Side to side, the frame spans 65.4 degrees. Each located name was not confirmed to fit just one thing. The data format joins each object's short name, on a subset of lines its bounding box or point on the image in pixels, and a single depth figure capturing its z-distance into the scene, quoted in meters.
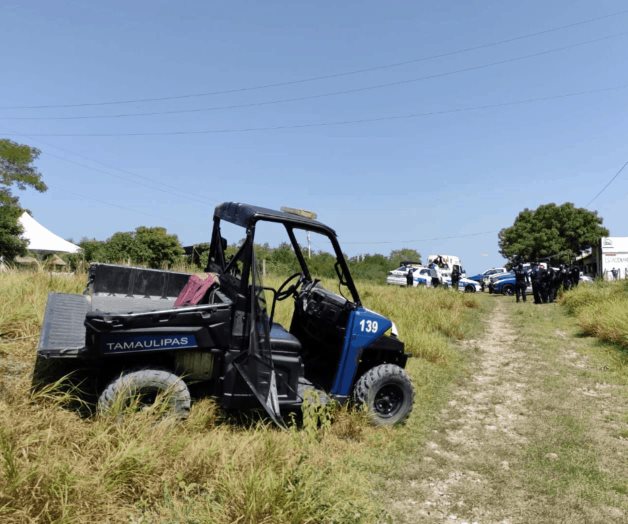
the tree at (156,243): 42.30
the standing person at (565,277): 20.97
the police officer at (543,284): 19.56
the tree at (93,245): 39.88
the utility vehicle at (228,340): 3.80
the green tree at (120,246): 39.31
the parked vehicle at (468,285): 29.86
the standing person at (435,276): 26.76
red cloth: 4.46
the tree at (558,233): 49.94
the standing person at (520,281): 21.03
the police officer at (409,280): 26.70
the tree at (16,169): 32.81
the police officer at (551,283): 19.72
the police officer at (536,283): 19.47
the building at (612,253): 38.75
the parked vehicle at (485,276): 32.52
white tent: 28.84
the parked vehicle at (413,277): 29.14
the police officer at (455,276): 24.81
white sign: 39.16
